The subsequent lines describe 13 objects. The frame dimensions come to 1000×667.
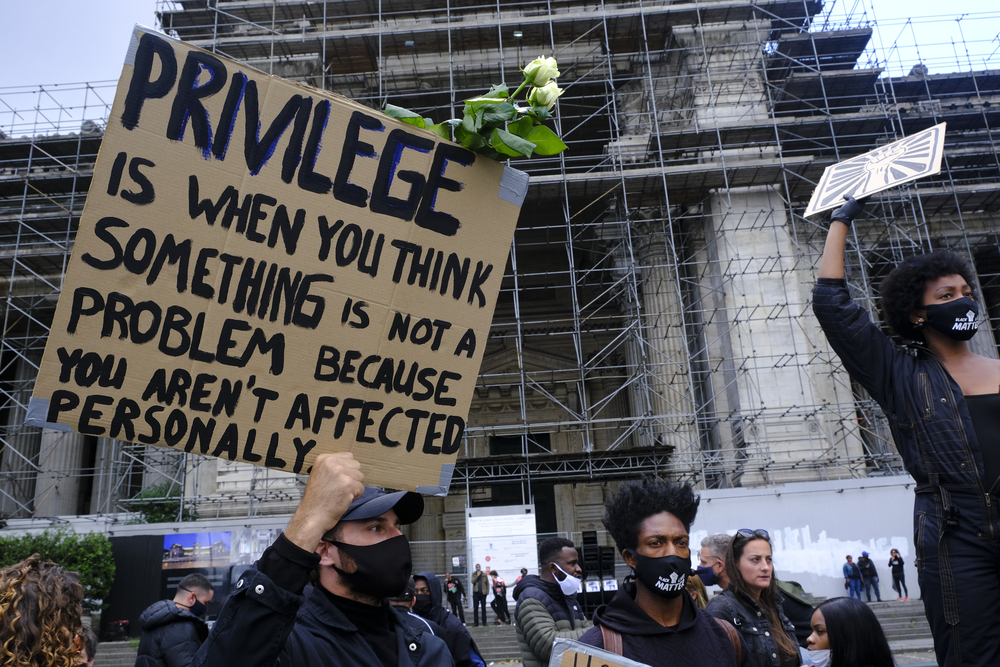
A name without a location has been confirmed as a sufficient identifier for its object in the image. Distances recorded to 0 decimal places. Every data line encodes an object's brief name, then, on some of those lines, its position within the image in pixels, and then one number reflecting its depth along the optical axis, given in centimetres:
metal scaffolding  1969
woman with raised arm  261
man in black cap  200
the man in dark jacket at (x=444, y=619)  461
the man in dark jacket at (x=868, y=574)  1575
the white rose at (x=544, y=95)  279
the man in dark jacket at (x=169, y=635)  449
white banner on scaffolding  1670
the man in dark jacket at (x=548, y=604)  446
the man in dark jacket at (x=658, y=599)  279
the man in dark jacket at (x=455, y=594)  1520
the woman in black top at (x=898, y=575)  1572
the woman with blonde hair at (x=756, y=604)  394
